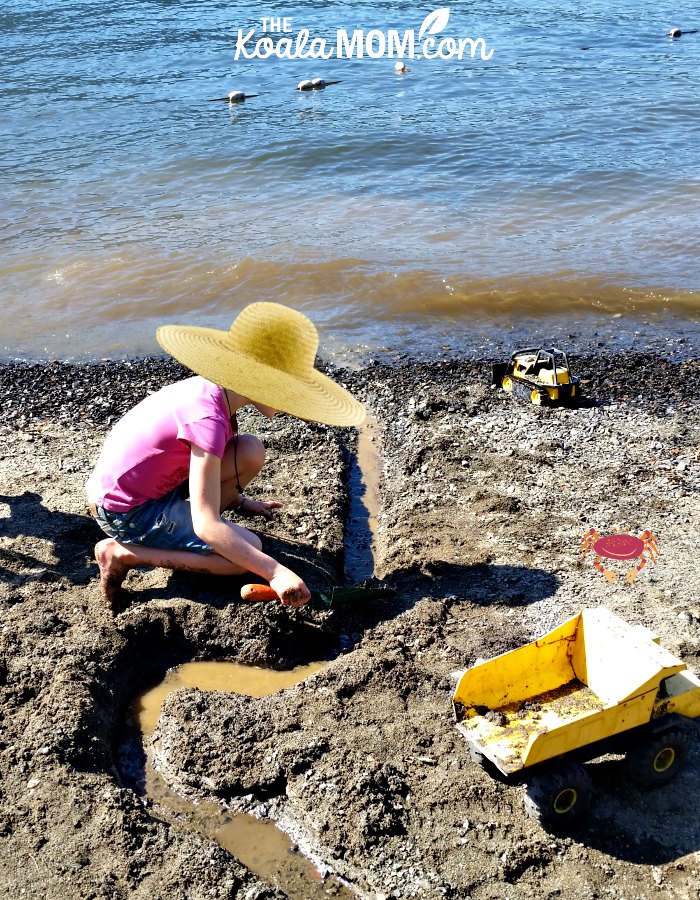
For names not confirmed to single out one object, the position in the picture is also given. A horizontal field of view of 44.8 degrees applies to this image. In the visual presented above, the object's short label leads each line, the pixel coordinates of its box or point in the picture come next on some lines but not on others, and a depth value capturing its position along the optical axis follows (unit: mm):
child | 3604
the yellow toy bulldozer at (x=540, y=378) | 6094
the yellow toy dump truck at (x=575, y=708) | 2963
